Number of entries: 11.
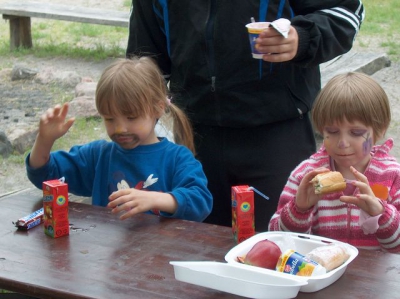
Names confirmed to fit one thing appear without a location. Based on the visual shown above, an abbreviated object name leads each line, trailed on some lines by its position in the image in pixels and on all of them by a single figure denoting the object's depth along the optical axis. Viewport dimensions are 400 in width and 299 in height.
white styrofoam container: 1.92
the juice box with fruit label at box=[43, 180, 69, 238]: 2.38
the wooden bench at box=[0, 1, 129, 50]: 9.85
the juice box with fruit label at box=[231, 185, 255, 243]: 2.24
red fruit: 2.03
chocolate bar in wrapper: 2.47
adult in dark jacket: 2.70
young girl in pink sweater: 2.35
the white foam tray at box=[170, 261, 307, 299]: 1.86
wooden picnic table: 1.95
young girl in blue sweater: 2.63
